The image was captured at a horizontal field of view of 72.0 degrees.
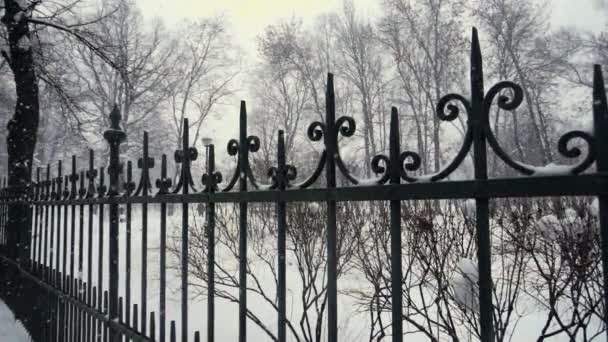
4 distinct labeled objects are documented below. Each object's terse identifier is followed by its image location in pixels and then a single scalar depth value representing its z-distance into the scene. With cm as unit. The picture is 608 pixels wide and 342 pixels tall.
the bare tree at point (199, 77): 2338
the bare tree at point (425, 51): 1730
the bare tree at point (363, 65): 2064
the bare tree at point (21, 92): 529
